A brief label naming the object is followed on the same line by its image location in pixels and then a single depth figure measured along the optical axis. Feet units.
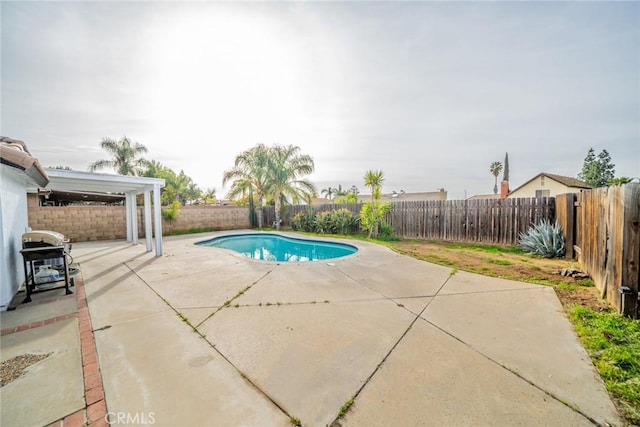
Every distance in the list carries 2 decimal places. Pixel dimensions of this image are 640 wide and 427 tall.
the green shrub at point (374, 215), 36.63
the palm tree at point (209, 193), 113.50
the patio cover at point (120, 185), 20.08
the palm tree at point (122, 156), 60.90
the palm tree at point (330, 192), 148.54
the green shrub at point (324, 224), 43.47
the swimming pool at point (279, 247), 29.38
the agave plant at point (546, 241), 21.26
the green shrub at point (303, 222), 47.03
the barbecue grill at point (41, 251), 12.95
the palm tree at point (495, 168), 142.22
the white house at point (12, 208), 10.93
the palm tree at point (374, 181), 43.09
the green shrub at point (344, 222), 42.19
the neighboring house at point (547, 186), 71.91
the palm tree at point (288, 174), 51.13
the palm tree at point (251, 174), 51.16
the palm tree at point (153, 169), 69.05
